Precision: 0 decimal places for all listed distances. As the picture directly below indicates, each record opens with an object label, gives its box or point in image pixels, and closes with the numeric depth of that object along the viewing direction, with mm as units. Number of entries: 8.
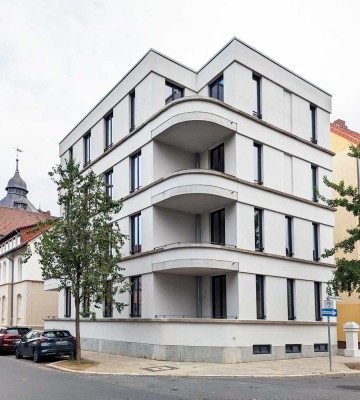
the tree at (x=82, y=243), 19016
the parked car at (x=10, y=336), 25281
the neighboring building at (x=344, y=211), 29688
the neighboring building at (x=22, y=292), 40875
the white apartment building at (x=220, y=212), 20891
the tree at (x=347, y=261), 19469
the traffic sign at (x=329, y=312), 17328
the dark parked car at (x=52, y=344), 20141
